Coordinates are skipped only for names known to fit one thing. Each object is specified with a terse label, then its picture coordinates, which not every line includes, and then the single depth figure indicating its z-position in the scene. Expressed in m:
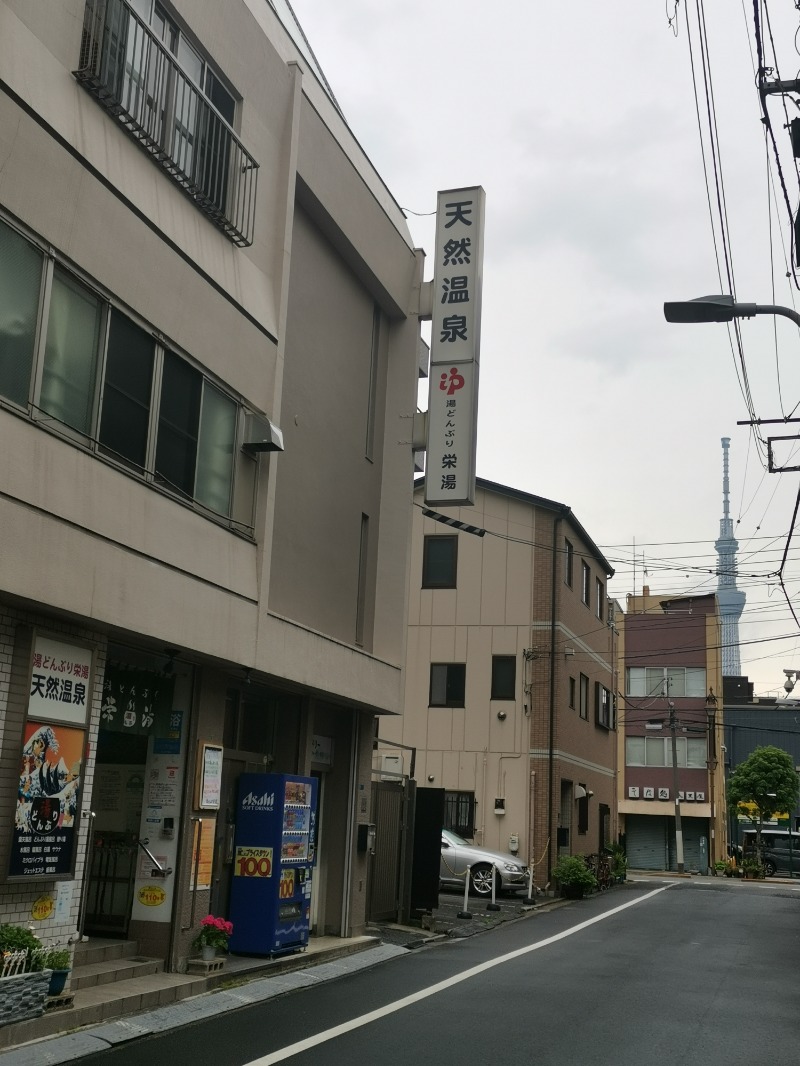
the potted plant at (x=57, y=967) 9.60
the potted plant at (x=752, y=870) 45.53
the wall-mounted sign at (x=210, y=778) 13.16
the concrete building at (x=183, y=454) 9.96
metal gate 18.83
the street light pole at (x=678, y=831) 49.41
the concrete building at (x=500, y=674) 30.47
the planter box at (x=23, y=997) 8.80
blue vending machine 13.87
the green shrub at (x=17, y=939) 9.09
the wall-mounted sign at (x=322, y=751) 17.16
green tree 53.84
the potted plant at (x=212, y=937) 12.66
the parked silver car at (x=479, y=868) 26.17
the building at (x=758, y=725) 74.44
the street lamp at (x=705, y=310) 11.92
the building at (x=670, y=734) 57.62
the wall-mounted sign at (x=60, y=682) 10.10
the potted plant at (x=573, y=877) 28.09
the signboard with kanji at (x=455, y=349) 17.03
